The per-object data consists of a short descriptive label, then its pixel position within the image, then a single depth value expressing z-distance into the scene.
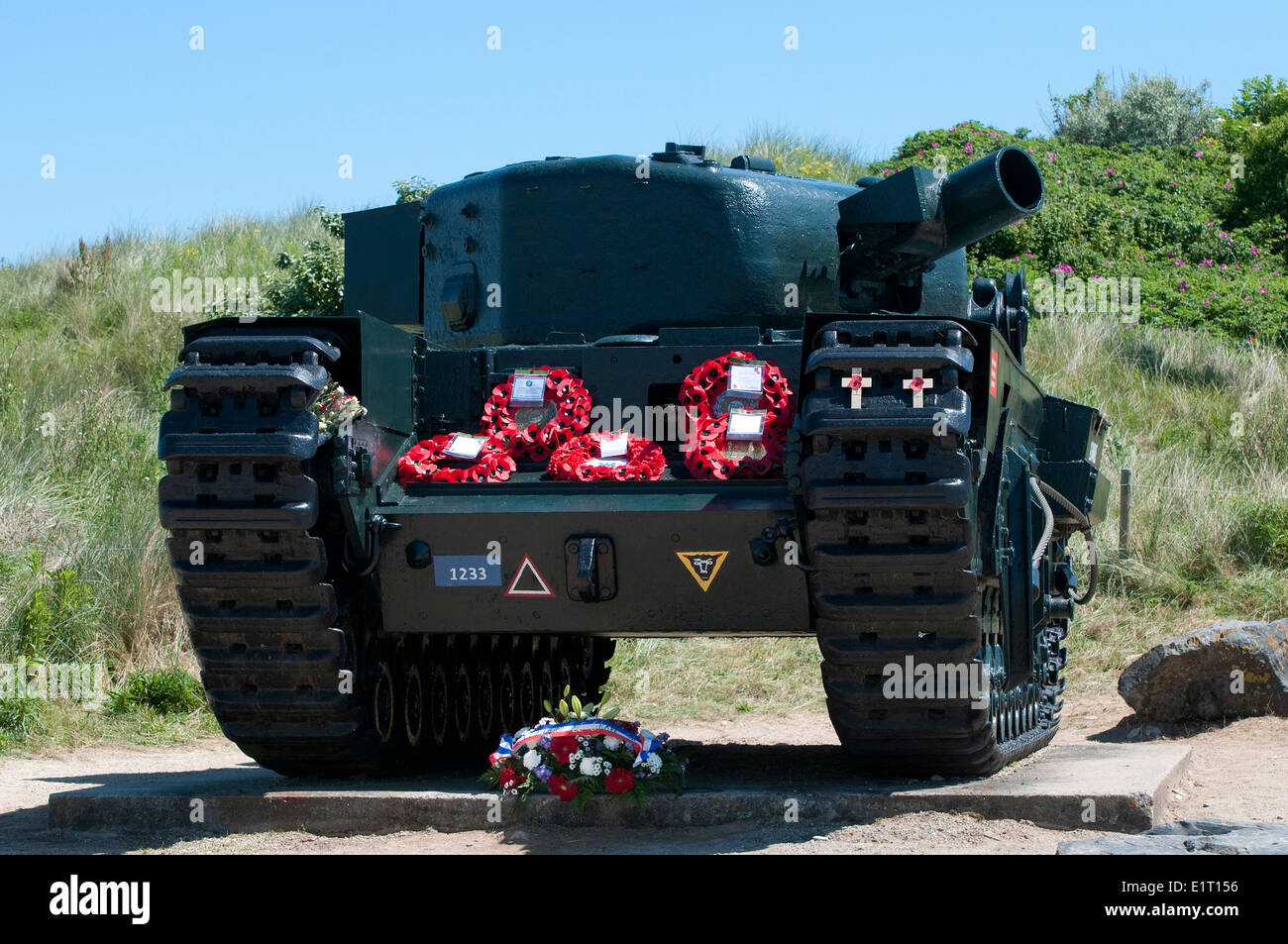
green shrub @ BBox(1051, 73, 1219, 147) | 26.92
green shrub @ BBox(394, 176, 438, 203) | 18.42
